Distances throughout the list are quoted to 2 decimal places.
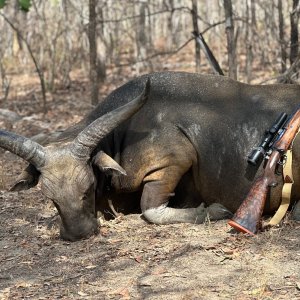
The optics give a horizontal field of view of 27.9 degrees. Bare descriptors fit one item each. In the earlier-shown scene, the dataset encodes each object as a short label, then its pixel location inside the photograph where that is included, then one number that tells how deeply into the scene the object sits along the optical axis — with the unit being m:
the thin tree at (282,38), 11.41
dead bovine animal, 6.64
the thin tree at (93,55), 11.20
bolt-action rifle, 6.08
